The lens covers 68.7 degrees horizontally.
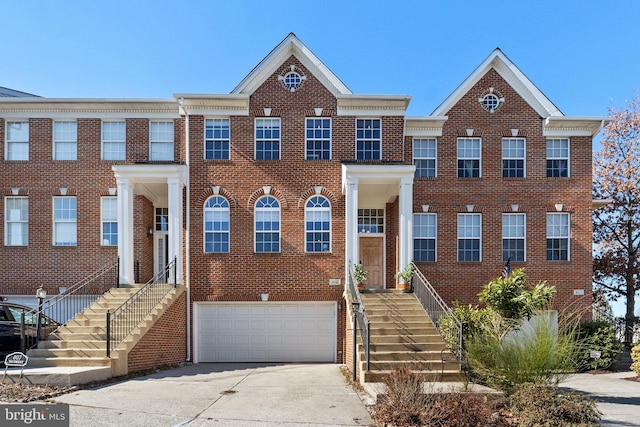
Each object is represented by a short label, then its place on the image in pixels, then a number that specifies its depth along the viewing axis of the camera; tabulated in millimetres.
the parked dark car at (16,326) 11562
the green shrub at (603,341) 15477
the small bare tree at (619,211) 20875
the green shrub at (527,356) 8312
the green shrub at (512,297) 11055
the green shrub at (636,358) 13477
